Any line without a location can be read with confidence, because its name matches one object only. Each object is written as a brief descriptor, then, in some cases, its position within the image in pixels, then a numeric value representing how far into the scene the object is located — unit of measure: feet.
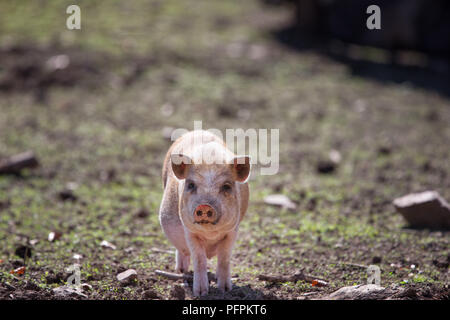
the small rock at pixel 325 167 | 26.94
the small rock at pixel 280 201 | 23.09
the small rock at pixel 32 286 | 15.52
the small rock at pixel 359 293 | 14.15
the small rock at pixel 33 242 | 19.51
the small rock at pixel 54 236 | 19.99
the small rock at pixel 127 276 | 16.22
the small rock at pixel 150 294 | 14.90
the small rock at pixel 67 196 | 23.85
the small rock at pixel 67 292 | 15.05
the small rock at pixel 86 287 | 15.71
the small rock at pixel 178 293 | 14.78
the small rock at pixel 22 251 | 18.47
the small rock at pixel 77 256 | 18.47
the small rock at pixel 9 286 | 15.46
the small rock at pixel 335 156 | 28.12
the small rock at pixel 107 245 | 19.46
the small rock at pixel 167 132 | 30.30
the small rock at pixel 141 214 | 22.22
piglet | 14.16
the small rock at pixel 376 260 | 18.05
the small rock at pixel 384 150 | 28.68
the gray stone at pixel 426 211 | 20.36
